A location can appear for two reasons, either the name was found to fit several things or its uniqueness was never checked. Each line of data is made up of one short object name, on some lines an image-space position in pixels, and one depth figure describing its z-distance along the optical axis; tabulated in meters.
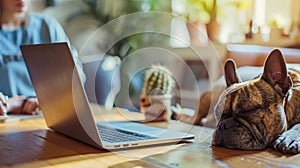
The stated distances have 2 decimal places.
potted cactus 1.52
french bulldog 1.08
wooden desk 0.91
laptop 1.00
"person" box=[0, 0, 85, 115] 2.11
